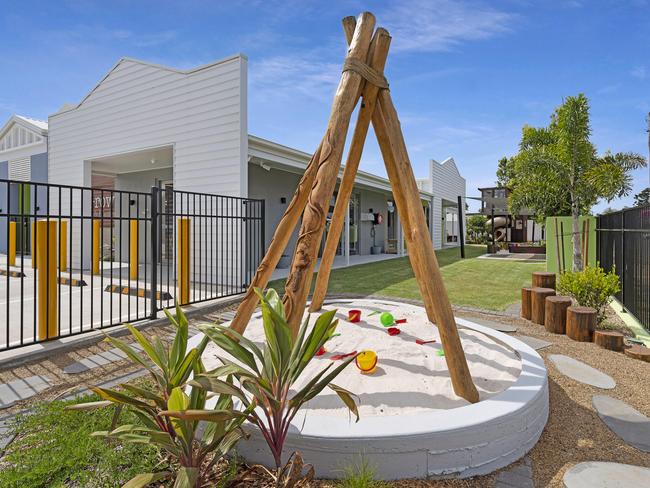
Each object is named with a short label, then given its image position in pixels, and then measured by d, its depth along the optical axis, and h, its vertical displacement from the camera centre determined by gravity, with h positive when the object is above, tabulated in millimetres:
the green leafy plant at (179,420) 1451 -795
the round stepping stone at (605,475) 1872 -1262
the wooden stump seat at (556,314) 4957 -1007
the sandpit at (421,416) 1864 -1033
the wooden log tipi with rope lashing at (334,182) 2378 +346
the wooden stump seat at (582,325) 4613 -1064
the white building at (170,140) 8281 +2659
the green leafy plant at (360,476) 1689 -1141
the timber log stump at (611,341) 4285 -1181
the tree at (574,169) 9672 +2066
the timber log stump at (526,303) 5770 -996
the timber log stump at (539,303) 5434 -940
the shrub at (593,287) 5277 -676
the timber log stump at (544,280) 6090 -651
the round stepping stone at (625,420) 2381 -1302
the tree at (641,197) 28320 +3663
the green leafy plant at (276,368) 1642 -597
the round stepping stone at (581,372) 3306 -1283
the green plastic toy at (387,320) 3920 -866
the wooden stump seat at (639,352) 3989 -1240
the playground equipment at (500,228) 29286 +1092
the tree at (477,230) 33062 +1060
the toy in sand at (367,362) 2742 -935
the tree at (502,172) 37000 +7229
